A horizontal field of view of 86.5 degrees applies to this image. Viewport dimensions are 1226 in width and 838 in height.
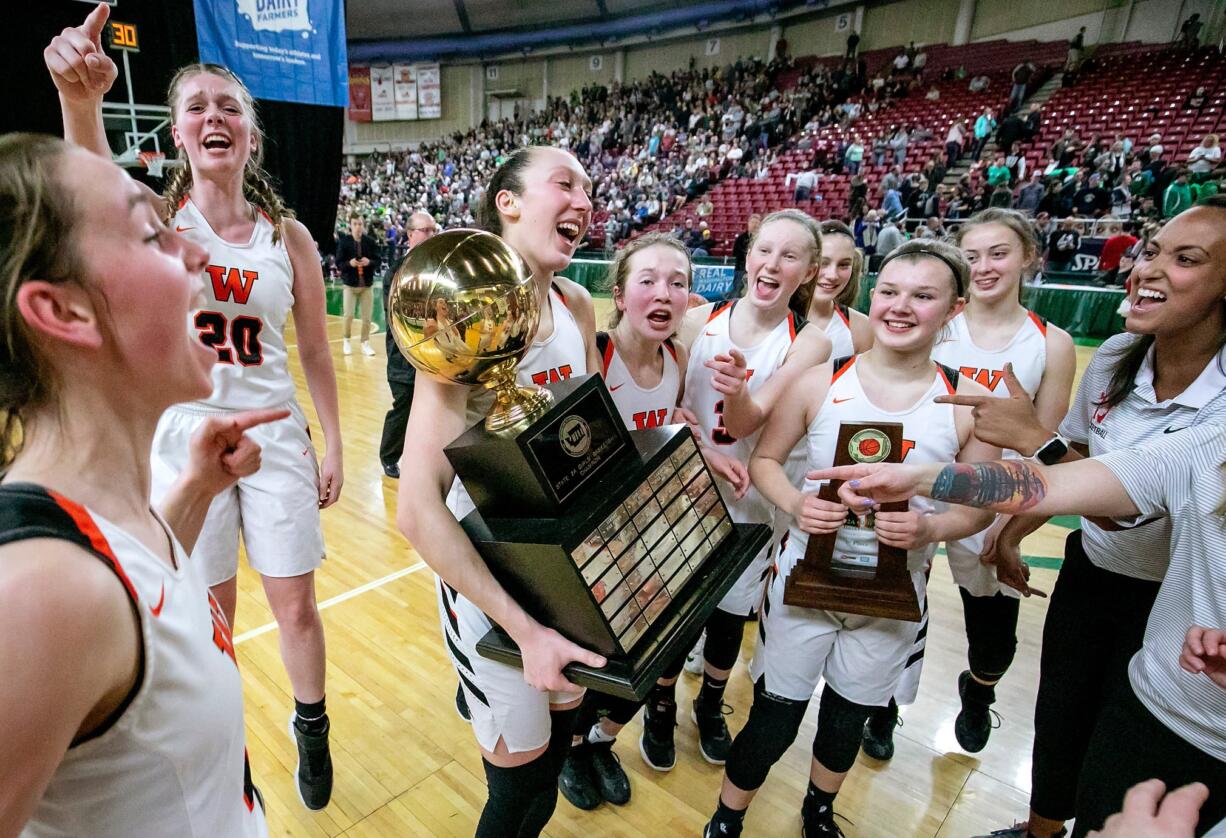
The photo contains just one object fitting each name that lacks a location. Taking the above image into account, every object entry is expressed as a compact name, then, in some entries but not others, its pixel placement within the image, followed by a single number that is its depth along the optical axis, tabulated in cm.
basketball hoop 481
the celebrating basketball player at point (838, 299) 284
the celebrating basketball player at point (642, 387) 193
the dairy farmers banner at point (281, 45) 550
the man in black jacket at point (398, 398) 423
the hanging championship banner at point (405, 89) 2672
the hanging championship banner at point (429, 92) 2672
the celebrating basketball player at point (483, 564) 111
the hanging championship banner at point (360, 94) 2694
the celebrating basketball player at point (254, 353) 174
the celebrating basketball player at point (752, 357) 215
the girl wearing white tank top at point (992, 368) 225
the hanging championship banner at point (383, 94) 2681
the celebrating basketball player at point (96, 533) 54
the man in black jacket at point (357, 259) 739
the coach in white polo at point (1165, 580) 113
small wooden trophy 152
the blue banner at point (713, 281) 901
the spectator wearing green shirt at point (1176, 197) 835
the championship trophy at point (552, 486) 101
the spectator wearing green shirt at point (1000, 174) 1070
